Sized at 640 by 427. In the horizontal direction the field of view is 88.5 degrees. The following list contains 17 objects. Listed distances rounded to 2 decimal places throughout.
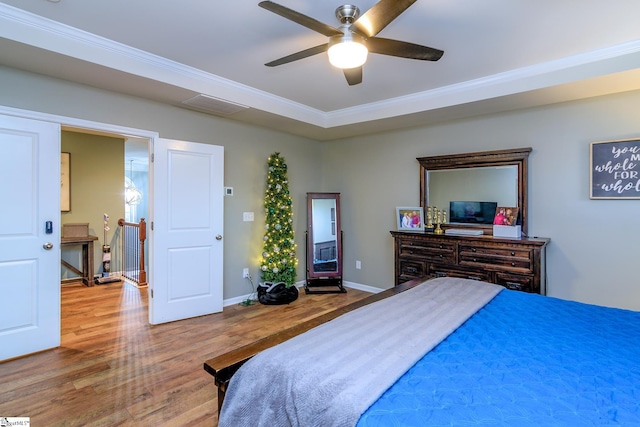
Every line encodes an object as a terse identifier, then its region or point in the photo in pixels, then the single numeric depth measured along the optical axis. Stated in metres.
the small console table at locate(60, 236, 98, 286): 5.13
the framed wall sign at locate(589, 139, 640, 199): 3.08
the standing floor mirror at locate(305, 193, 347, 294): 5.01
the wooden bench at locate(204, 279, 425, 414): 1.39
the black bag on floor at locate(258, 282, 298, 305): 4.32
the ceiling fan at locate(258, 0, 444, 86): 1.78
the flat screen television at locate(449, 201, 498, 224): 3.90
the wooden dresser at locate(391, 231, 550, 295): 3.22
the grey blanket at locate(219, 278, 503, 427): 1.06
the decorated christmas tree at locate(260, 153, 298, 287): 4.54
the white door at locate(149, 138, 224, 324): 3.57
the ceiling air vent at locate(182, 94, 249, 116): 3.46
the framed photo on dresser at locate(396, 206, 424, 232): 4.35
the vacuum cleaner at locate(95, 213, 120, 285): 5.53
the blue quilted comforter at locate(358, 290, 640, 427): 0.96
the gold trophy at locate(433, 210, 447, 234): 4.28
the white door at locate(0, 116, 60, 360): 2.74
